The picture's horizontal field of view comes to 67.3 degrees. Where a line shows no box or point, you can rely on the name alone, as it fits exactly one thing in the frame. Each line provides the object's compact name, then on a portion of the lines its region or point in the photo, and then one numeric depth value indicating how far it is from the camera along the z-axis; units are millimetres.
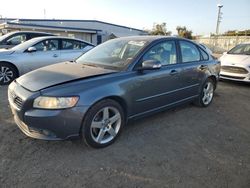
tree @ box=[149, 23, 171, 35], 38982
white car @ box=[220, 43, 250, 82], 5953
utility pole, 28197
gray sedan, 2324
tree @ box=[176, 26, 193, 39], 33768
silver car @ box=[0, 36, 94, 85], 5347
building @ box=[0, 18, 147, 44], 16354
